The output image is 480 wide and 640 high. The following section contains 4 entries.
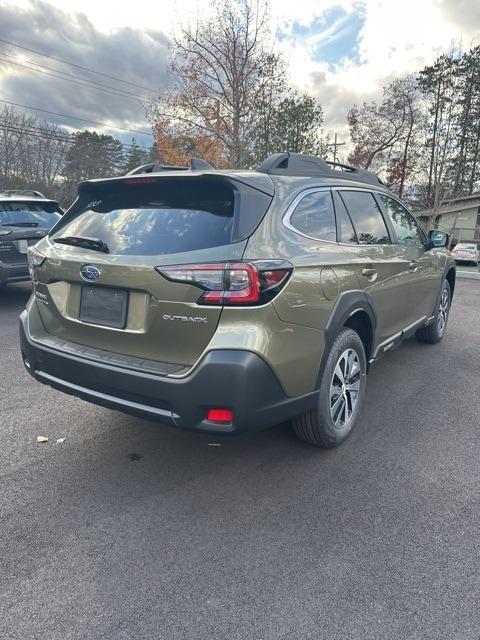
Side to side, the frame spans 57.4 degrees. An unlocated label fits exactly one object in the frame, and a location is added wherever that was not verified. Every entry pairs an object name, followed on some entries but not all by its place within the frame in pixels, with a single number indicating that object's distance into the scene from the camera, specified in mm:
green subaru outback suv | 2160
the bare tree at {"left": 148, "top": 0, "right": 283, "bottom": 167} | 18484
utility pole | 34169
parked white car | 26219
